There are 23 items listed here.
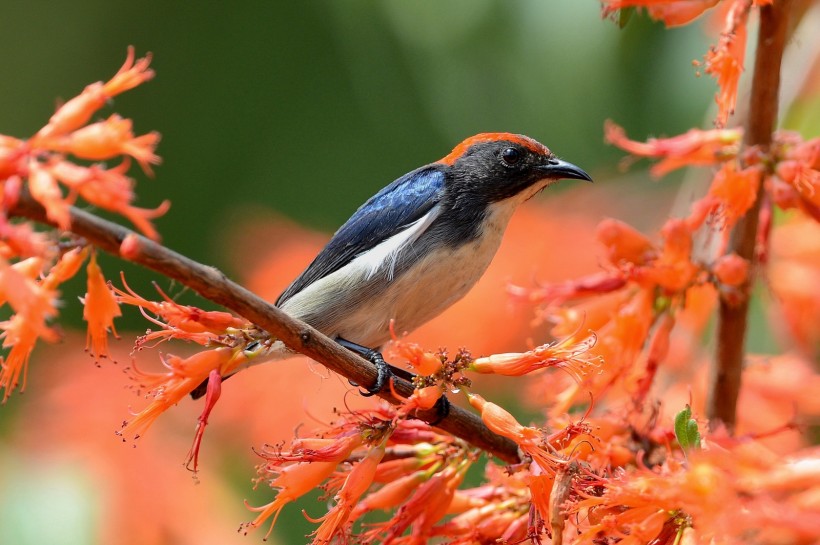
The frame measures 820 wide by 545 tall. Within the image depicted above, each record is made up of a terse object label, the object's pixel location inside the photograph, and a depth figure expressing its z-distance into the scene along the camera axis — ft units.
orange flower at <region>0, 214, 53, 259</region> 11.02
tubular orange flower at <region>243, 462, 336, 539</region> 15.74
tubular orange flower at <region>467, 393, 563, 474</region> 15.12
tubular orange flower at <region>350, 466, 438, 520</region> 16.78
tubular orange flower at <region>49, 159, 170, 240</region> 11.33
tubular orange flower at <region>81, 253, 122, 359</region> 13.42
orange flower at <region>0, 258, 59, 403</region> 11.25
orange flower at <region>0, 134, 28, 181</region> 11.28
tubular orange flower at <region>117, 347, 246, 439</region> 14.80
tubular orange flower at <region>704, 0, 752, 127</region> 17.81
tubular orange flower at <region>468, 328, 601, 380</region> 15.96
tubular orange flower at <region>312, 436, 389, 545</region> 15.46
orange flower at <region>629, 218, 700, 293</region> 18.71
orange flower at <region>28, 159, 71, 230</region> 10.83
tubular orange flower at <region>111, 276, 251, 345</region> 14.43
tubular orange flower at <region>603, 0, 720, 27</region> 17.66
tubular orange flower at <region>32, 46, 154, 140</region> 12.15
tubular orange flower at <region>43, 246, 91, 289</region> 12.16
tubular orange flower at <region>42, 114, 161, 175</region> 11.99
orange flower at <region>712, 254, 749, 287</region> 18.11
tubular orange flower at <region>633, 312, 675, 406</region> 18.99
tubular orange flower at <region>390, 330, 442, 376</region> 15.44
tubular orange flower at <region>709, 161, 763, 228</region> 17.80
